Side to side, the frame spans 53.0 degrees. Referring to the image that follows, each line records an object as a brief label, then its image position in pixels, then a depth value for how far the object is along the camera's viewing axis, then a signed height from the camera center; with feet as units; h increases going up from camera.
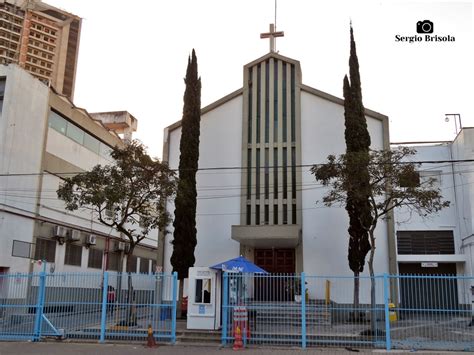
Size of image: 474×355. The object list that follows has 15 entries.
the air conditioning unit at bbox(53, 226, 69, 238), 90.58 +8.74
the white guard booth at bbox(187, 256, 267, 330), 52.70 -1.43
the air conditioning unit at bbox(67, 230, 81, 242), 96.43 +8.50
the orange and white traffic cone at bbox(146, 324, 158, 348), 47.65 -5.93
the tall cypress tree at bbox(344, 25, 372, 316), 56.70 +13.36
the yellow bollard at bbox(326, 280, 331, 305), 65.77 -1.06
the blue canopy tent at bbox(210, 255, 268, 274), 53.11 +1.71
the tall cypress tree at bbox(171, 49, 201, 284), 68.95 +15.19
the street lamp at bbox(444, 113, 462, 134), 105.50 +37.02
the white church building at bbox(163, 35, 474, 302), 73.26 +17.33
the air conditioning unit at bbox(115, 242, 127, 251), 118.83 +8.17
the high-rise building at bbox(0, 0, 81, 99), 274.16 +147.89
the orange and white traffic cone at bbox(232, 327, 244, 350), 46.06 -5.57
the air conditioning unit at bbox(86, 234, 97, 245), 104.53 +8.54
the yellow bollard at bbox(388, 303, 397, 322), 59.36 -3.80
